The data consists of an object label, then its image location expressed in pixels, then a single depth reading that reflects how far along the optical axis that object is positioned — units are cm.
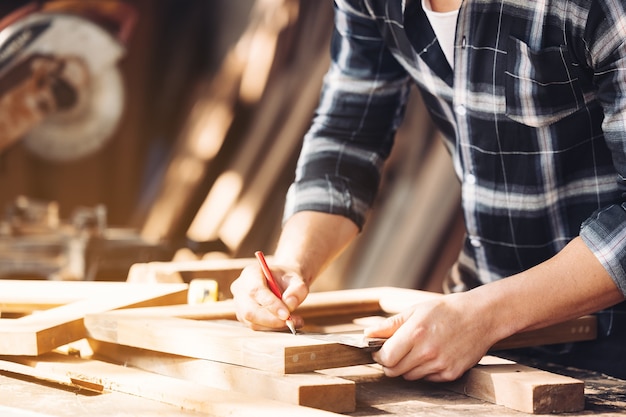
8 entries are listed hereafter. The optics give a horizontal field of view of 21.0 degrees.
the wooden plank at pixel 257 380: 202
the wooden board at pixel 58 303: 223
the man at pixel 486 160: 219
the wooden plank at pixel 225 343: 209
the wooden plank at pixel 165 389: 197
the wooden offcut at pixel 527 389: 205
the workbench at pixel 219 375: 202
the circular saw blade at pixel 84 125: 454
